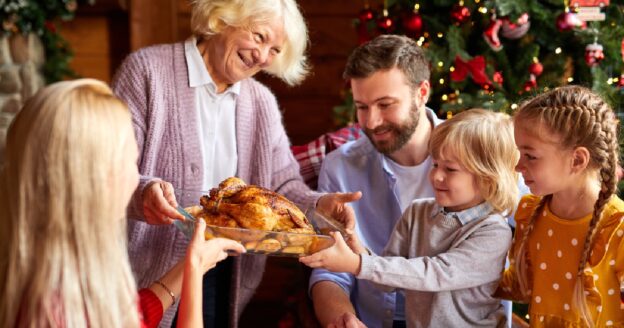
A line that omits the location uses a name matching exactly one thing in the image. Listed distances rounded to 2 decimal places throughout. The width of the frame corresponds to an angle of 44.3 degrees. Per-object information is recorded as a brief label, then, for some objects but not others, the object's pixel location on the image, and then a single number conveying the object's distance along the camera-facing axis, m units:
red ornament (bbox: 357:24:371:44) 3.11
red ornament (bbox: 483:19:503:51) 2.77
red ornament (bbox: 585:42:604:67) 2.72
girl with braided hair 1.56
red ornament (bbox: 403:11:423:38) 2.84
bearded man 2.12
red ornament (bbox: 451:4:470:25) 2.78
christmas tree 2.74
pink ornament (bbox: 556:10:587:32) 2.73
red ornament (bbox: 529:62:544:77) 2.79
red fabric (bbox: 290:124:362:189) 2.53
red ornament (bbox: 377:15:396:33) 2.92
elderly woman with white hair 2.11
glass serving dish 1.51
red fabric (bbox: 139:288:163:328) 1.55
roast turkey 1.59
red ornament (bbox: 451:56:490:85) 2.77
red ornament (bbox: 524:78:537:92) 2.80
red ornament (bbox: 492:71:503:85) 2.80
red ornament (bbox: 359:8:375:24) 3.02
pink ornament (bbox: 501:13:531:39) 2.75
